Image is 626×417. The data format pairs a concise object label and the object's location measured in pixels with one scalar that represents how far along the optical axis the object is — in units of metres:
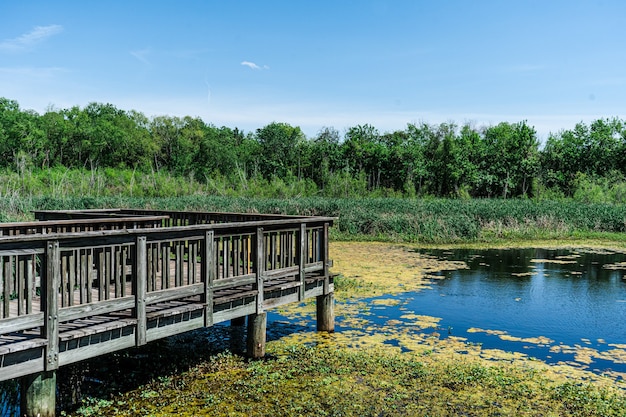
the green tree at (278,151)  60.66
